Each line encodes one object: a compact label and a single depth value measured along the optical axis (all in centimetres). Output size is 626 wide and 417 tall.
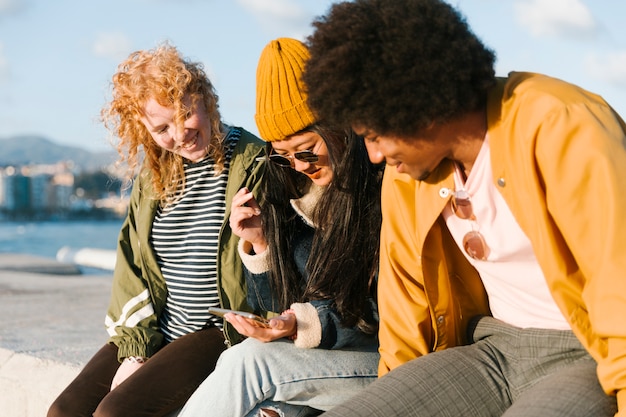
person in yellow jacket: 234
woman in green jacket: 383
